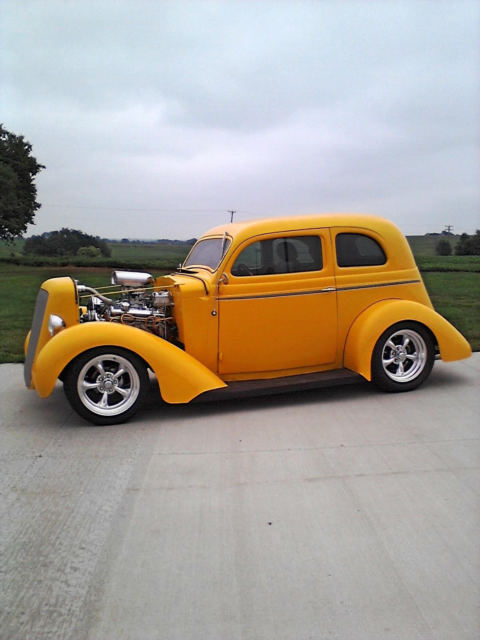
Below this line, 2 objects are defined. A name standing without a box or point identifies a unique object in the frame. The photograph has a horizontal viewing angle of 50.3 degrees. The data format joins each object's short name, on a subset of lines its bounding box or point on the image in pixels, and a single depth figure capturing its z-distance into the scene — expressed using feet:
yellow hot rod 14.49
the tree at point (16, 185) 105.09
